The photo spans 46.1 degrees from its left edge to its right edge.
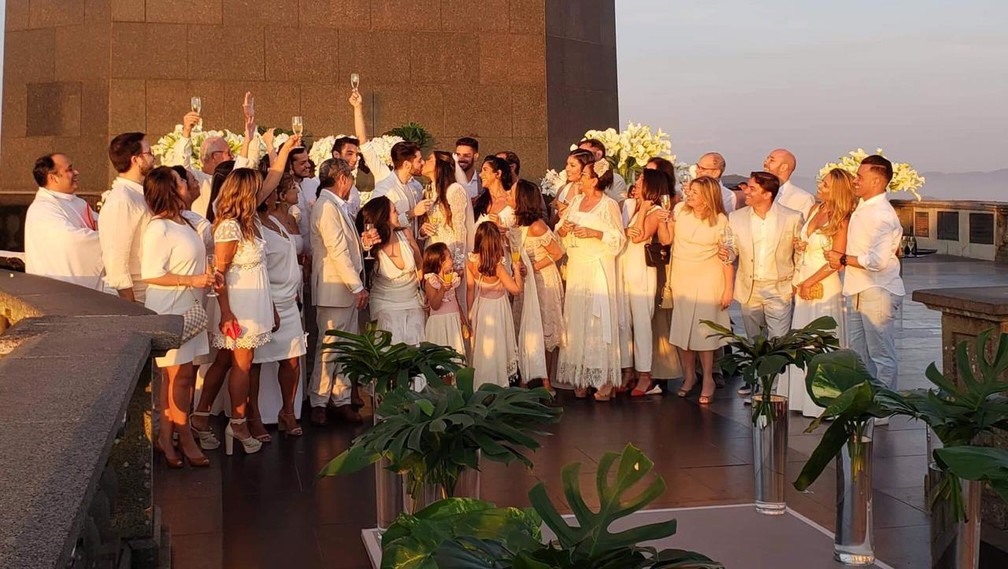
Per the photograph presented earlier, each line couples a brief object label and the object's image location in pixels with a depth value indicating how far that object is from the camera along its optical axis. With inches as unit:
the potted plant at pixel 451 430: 139.3
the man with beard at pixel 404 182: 388.5
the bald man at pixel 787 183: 411.5
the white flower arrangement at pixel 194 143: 448.1
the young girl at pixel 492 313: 376.8
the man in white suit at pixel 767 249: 380.2
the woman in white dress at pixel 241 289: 305.6
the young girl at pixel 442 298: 364.2
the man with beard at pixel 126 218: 287.1
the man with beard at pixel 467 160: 449.4
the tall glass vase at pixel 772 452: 228.7
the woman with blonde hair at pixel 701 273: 391.5
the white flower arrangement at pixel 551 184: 498.3
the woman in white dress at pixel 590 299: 394.6
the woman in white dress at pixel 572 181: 398.6
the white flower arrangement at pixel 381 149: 466.6
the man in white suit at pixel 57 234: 292.2
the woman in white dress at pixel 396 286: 359.6
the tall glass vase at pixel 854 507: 196.1
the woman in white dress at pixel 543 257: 389.1
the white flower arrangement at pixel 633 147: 465.1
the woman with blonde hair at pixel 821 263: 357.4
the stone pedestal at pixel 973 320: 238.2
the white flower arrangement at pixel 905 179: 486.0
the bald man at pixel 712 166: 419.5
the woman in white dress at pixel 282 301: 328.5
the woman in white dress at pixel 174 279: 283.4
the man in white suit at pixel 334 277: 350.6
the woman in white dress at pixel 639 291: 406.6
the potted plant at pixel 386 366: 203.5
